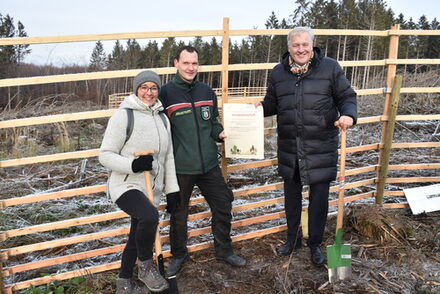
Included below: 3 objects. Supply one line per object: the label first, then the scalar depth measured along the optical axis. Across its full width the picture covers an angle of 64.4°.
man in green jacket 3.05
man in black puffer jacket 3.05
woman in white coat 2.60
